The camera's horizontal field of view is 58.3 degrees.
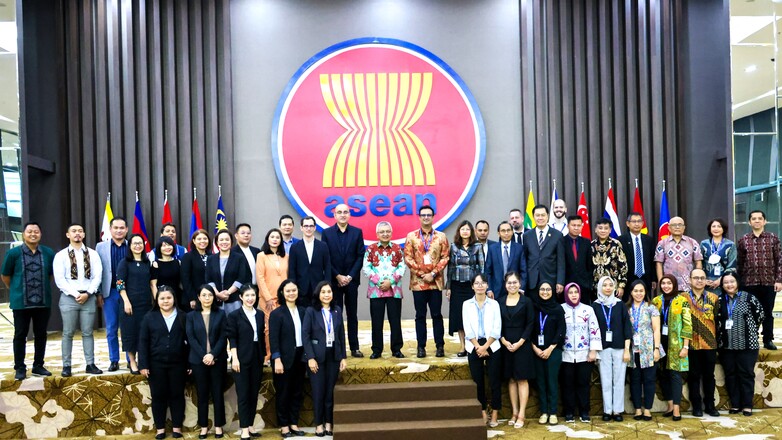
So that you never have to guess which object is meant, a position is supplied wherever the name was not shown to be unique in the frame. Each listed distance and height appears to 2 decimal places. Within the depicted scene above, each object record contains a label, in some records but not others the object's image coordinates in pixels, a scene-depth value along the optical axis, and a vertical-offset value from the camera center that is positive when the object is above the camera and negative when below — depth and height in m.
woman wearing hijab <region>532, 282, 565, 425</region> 5.25 -0.95
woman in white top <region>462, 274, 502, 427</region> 5.19 -0.87
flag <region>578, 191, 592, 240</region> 7.79 +0.03
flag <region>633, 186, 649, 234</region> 7.96 +0.14
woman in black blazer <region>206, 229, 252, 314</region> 5.26 -0.36
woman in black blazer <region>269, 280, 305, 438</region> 5.02 -0.95
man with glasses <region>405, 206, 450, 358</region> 5.66 -0.39
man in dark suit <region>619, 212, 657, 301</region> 5.82 -0.30
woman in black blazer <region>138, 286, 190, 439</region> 4.97 -0.92
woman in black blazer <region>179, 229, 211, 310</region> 5.25 -0.35
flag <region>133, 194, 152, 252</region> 7.80 +0.05
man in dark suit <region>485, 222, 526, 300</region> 5.62 -0.34
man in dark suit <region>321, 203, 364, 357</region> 5.71 -0.30
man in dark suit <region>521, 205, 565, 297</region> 5.51 -0.30
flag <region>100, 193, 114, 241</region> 7.68 +0.06
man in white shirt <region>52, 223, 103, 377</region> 5.28 -0.43
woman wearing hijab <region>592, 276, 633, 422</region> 5.30 -0.96
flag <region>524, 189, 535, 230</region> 8.02 +0.00
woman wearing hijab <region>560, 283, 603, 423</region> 5.29 -0.99
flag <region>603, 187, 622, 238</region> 7.96 +0.03
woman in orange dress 5.34 -0.35
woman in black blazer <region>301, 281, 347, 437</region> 5.05 -0.91
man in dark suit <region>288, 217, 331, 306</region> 5.41 -0.31
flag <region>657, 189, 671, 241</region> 7.79 -0.04
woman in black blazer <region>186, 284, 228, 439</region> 4.98 -0.88
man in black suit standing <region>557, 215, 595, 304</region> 5.57 -0.33
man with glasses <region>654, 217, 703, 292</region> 5.72 -0.33
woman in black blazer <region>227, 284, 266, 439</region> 5.00 -0.90
